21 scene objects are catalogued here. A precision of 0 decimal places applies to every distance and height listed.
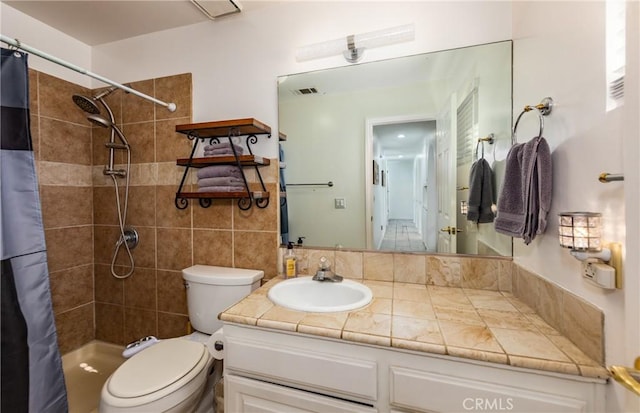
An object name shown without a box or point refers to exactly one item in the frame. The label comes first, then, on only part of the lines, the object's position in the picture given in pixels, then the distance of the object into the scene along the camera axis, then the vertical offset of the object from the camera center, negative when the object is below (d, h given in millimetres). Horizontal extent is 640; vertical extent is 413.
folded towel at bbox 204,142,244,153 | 1541 +331
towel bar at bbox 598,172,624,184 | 609 +55
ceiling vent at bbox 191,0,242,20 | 1472 +1105
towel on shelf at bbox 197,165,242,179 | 1533 +189
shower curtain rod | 1032 +625
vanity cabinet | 748 -549
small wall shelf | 1475 +260
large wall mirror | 1291 +293
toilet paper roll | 1178 -615
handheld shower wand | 1793 +98
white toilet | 1064 -720
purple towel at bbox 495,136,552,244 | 911 +41
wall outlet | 657 -182
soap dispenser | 1477 -331
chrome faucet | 1353 -356
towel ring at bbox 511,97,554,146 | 934 +329
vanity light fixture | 1269 +786
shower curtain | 1087 -240
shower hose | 1861 -124
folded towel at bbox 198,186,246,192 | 1528 +90
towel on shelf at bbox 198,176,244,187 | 1533 +133
